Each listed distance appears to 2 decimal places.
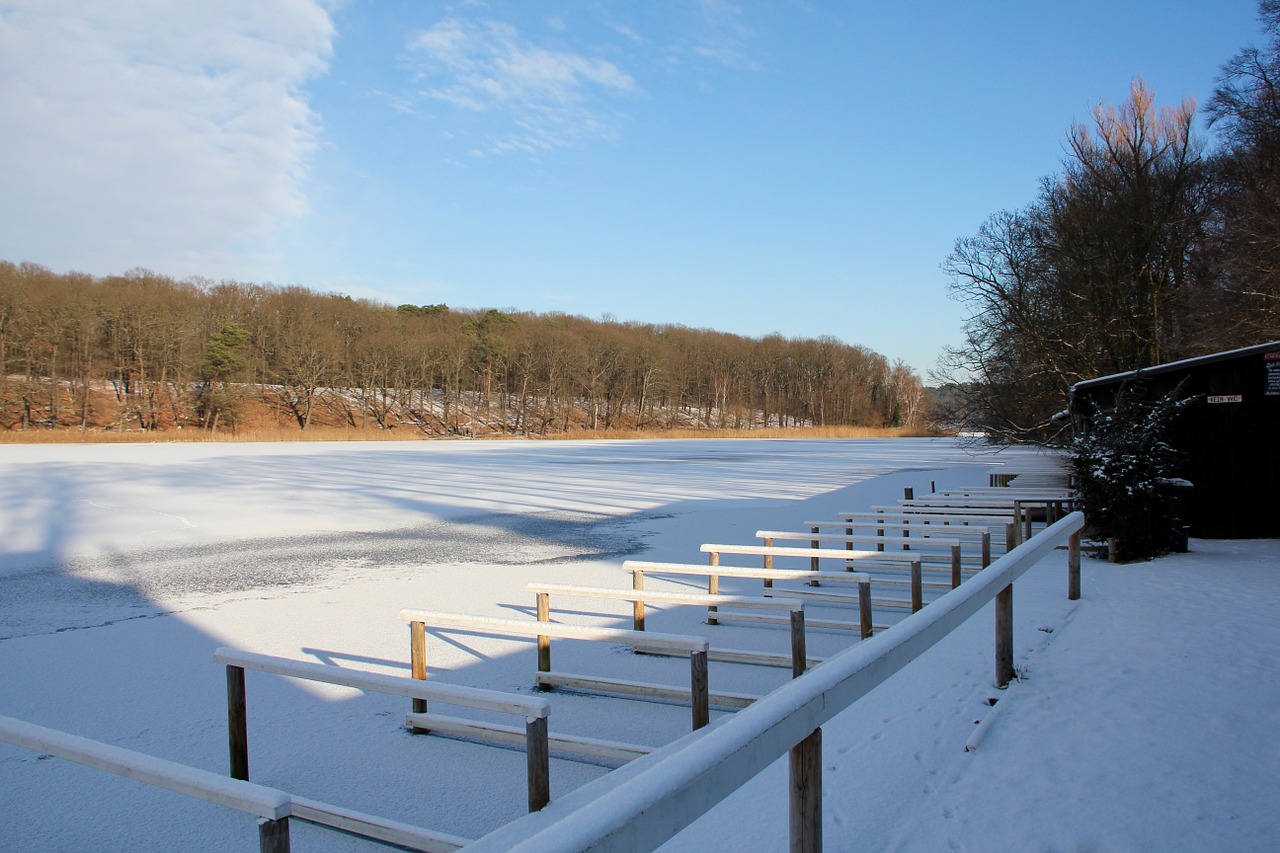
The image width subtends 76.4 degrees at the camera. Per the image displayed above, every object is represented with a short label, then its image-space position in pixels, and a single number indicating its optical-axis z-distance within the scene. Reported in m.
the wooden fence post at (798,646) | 5.35
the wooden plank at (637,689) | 5.09
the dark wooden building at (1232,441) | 11.26
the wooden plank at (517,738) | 4.29
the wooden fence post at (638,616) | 6.62
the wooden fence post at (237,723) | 3.99
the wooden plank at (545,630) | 4.54
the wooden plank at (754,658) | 5.91
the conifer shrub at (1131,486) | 9.55
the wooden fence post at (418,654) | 4.93
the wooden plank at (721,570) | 6.81
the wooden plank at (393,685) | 3.33
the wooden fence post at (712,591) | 7.64
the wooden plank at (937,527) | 9.23
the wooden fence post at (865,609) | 6.54
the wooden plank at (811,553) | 7.70
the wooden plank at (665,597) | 5.96
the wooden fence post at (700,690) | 4.34
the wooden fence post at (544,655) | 5.52
